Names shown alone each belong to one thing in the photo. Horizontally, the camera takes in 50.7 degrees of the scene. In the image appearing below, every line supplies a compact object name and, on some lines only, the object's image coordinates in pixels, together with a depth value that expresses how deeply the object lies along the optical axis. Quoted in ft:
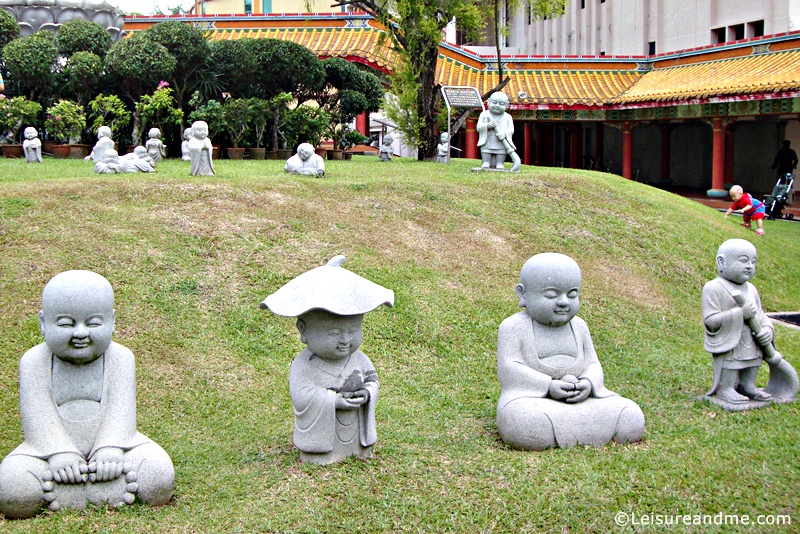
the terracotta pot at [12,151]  53.72
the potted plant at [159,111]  54.85
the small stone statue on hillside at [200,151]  37.73
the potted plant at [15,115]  53.93
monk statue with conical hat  15.76
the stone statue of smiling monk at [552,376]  17.53
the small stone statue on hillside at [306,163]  41.42
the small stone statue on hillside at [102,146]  40.93
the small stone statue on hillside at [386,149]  60.34
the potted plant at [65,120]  54.44
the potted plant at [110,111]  55.42
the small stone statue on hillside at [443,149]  56.44
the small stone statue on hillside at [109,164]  39.75
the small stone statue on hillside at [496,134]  47.50
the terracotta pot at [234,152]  56.95
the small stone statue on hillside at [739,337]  20.25
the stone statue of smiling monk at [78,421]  14.29
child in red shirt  48.85
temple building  61.77
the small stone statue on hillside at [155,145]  48.42
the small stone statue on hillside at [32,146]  47.85
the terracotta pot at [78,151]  55.67
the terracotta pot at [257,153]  57.88
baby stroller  58.18
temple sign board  57.62
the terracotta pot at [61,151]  55.31
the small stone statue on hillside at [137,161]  40.44
